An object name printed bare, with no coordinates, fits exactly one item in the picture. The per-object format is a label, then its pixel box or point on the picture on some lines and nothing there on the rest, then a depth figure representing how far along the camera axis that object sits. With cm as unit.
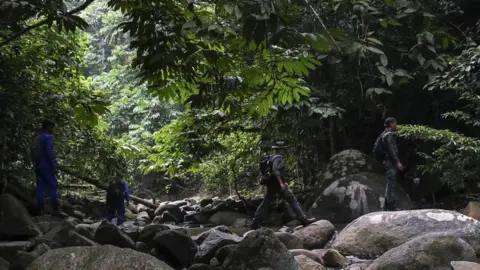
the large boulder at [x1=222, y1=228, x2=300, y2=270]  514
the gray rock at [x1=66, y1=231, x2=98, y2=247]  573
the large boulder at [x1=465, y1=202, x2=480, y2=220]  787
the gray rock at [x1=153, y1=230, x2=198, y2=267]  620
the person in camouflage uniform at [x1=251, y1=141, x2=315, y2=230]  840
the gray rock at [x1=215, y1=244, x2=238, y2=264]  596
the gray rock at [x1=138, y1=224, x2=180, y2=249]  692
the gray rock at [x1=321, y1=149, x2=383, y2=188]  1097
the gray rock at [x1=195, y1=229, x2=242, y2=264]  608
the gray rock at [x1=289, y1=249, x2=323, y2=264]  599
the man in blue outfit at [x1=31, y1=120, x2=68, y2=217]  766
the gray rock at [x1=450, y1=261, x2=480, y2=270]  476
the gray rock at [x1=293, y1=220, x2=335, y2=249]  715
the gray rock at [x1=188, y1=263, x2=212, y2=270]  550
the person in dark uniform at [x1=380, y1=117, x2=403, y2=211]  821
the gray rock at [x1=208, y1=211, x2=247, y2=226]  1208
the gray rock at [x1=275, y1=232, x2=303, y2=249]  685
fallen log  1057
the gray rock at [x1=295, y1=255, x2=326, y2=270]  555
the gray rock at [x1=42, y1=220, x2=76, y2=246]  621
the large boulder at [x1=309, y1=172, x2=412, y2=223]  992
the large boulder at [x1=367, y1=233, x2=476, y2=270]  504
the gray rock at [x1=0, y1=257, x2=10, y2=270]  469
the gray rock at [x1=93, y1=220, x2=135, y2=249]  617
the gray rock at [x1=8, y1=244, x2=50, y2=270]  492
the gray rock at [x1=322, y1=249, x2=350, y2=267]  595
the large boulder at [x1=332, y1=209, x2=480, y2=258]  620
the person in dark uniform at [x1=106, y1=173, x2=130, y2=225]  913
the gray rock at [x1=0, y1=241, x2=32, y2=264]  549
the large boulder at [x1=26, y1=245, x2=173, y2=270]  394
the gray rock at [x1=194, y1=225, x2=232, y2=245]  701
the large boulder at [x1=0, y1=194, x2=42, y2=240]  652
